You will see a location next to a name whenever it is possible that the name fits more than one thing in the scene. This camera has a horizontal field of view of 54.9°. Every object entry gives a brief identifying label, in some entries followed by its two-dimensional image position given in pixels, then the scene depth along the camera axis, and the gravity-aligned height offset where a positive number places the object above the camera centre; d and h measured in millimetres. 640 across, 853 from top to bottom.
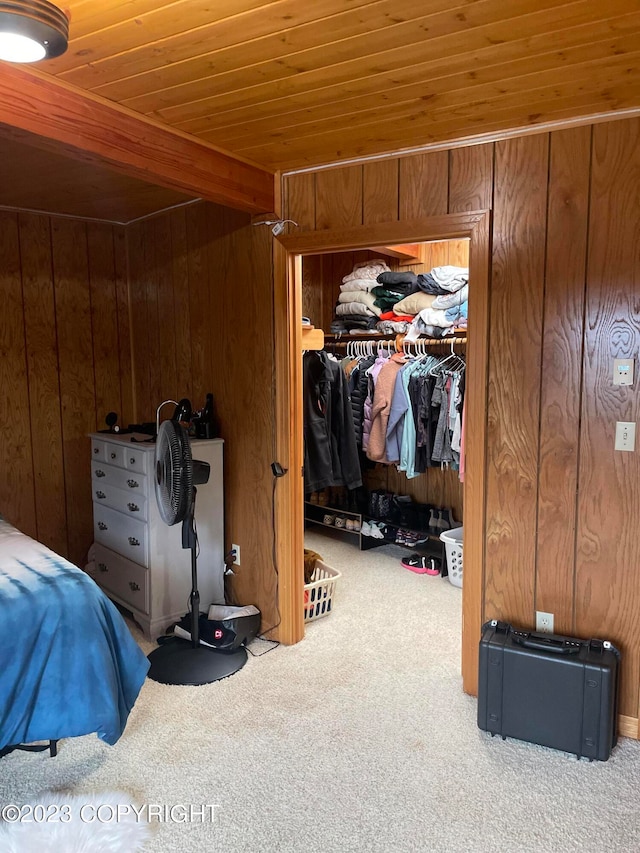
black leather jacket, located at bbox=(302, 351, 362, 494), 3902 -385
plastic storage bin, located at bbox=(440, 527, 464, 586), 3838 -1187
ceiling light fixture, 1329 +747
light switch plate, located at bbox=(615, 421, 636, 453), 2234 -253
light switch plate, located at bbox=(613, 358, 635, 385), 2215 -19
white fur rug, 1766 -1367
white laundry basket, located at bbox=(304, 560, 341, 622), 3285 -1226
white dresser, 3076 -879
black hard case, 2166 -1169
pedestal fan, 2691 -716
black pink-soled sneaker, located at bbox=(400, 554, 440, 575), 4086 -1322
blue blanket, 1886 -914
